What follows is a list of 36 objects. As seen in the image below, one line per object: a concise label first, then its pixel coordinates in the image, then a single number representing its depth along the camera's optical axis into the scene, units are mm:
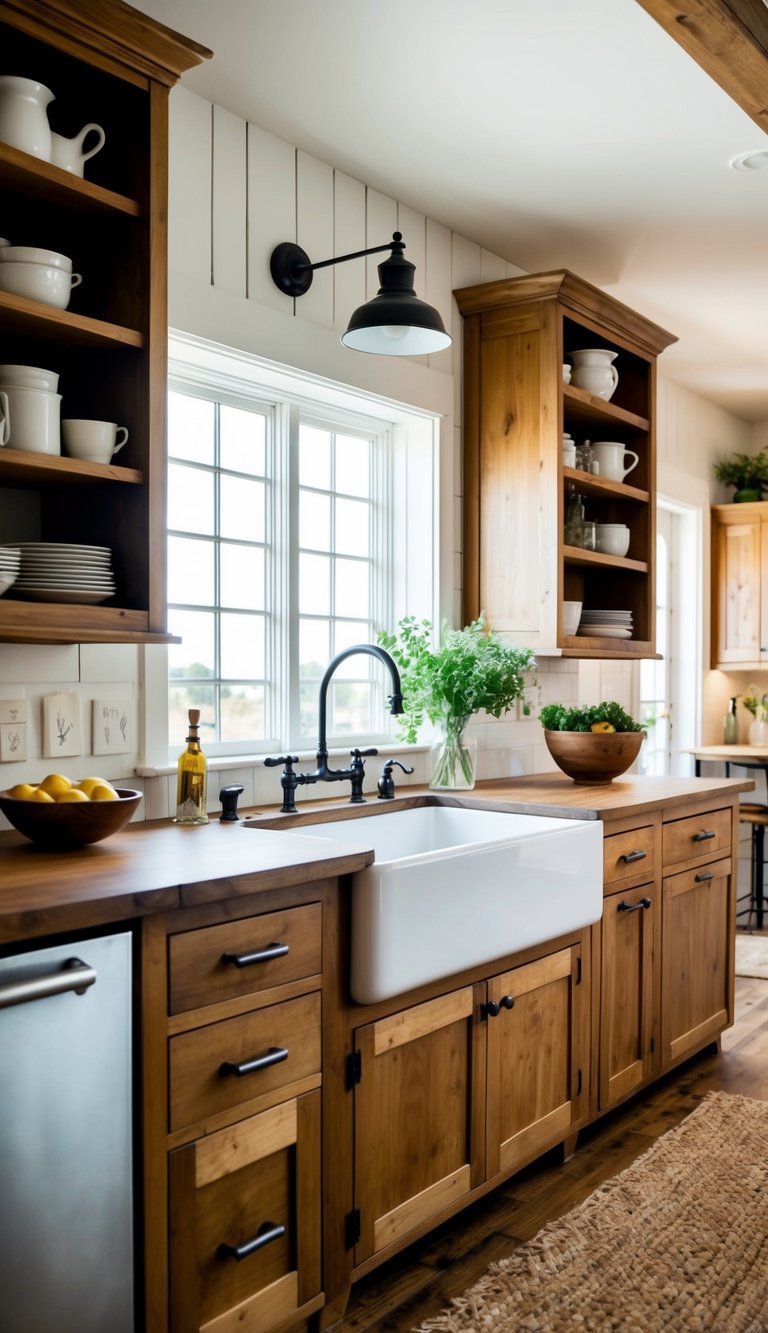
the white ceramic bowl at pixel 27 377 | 1990
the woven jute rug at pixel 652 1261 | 2064
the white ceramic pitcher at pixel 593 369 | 3701
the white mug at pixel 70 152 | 2033
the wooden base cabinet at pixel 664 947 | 2930
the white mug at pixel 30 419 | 1988
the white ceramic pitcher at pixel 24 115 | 1940
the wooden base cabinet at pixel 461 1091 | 2066
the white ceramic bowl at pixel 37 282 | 1968
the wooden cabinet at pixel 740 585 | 5867
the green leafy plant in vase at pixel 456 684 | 3023
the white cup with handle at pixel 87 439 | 2078
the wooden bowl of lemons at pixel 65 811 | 1910
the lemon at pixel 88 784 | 2016
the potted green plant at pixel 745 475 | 5961
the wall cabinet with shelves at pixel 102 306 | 1966
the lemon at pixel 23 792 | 1937
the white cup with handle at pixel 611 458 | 3828
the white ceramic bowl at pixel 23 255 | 1972
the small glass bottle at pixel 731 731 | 5969
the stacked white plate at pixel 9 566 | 1919
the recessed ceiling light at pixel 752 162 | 3039
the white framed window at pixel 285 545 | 2859
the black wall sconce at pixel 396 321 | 2508
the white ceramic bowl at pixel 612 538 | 3889
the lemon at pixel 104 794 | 1981
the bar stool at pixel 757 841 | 5355
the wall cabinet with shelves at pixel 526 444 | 3453
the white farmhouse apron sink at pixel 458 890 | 1993
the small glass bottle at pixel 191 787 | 2373
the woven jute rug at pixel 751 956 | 4609
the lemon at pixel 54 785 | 1979
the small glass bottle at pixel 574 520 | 3719
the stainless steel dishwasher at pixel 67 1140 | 1422
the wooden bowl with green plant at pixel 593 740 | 3379
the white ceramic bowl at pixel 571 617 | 3688
